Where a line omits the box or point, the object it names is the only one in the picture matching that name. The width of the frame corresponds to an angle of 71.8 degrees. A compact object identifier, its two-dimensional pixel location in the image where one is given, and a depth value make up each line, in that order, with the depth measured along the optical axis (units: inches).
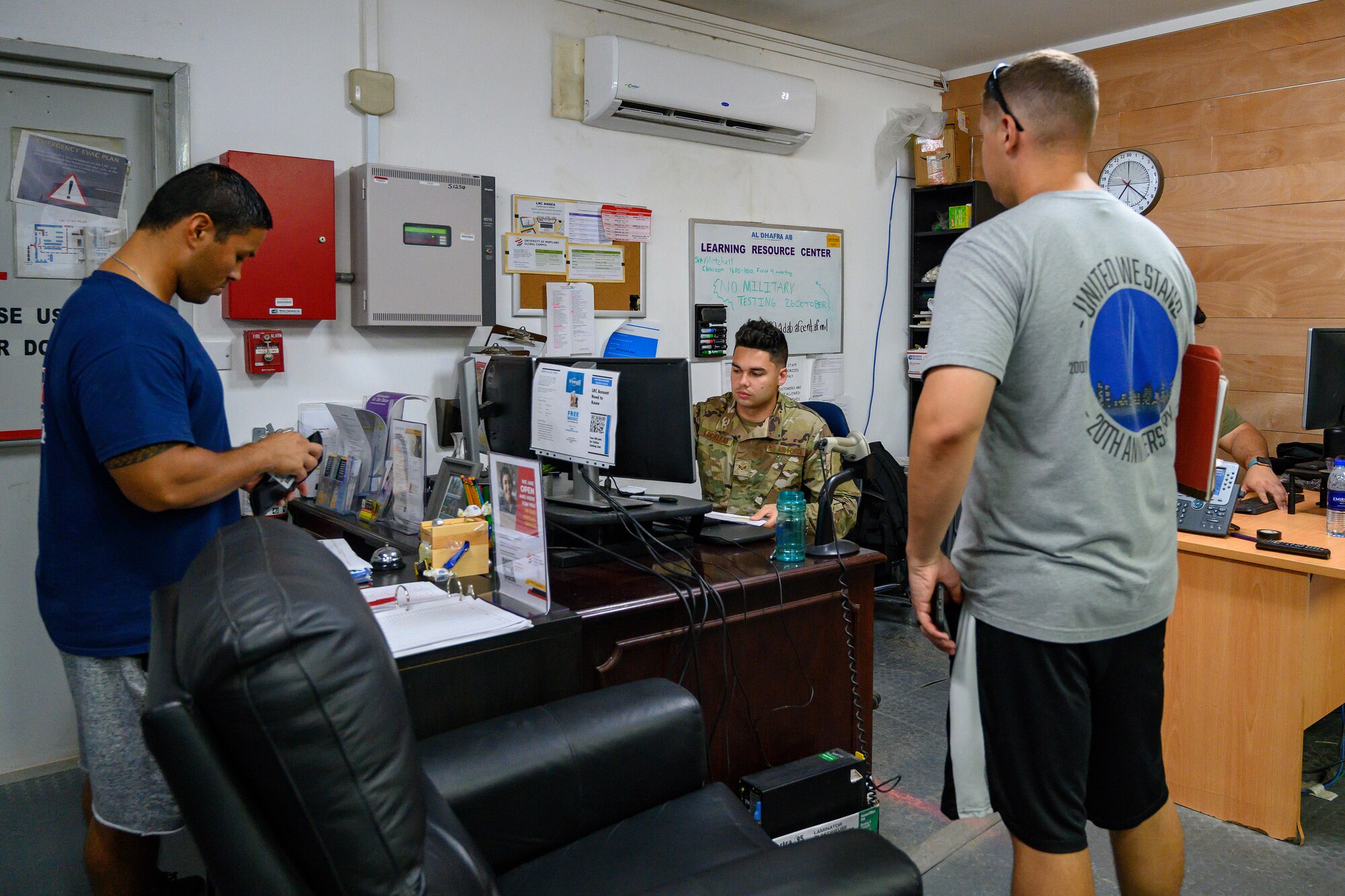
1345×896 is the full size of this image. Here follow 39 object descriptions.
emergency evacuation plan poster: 105.4
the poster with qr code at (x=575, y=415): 80.1
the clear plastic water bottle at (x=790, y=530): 85.0
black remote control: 88.4
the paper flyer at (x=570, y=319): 140.8
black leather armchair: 31.2
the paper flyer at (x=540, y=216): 138.8
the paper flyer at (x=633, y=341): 149.7
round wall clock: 165.9
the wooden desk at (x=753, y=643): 74.2
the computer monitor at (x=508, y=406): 92.4
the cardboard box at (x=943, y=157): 183.0
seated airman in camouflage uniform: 114.2
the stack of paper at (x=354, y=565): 73.4
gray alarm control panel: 119.5
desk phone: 98.4
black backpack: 152.6
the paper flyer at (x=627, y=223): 147.7
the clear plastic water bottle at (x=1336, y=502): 97.8
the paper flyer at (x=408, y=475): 87.3
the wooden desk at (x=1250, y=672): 90.7
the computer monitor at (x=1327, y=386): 113.7
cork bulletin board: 139.8
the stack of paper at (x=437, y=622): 60.6
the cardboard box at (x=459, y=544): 75.6
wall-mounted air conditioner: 139.9
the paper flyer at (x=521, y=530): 66.1
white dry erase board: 162.9
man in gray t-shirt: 51.9
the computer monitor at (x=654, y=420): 81.7
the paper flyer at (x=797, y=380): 176.2
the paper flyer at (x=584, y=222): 144.1
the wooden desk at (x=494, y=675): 60.4
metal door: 104.7
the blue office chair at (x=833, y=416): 135.3
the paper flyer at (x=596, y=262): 145.0
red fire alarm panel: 112.5
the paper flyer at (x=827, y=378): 180.2
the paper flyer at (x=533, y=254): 138.3
